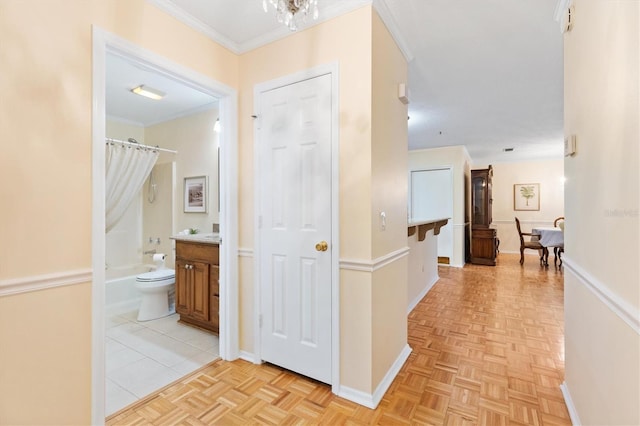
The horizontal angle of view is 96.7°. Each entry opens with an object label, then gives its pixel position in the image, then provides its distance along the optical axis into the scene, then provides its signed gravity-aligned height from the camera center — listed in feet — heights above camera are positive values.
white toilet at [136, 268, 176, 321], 9.90 -2.94
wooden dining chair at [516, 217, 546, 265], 18.85 -2.25
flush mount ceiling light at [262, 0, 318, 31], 3.93 +2.83
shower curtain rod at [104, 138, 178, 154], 9.02 +2.28
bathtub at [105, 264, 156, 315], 11.07 -3.21
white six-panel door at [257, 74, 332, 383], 6.11 -0.34
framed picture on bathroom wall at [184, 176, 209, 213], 11.73 +0.70
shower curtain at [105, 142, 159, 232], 9.27 +1.24
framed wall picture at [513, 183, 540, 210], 24.56 +1.40
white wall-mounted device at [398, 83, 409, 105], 6.95 +2.94
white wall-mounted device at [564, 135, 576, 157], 5.22 +1.27
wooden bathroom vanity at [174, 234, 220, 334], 8.69 -2.25
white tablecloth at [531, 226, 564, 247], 17.51 -1.60
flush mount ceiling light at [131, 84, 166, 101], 9.74 +4.19
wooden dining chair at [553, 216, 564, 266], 18.58 -2.73
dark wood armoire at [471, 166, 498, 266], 19.69 -0.78
